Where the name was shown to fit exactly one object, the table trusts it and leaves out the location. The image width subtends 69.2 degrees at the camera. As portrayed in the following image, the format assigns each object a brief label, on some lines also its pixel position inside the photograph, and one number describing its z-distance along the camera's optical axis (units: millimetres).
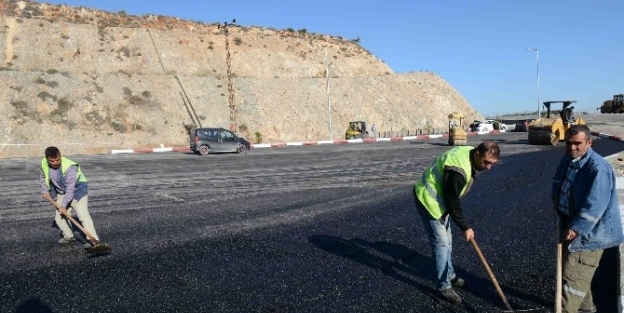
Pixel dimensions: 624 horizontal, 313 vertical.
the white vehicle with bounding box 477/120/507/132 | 44312
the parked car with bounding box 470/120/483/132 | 45412
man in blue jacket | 4086
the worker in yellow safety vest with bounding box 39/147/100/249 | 7027
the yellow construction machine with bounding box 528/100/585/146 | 24672
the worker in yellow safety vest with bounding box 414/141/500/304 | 4512
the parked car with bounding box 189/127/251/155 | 25859
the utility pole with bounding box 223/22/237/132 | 42219
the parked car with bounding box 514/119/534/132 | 44719
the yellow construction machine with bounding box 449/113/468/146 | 26812
